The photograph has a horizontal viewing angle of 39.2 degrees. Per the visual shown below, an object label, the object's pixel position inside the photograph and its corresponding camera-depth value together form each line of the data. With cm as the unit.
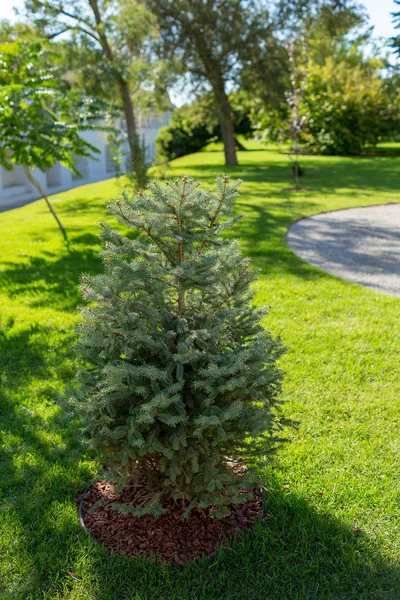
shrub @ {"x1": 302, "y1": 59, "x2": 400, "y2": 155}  2822
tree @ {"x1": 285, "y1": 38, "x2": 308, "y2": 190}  1612
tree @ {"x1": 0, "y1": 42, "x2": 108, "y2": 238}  801
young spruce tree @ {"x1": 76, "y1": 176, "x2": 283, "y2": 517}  249
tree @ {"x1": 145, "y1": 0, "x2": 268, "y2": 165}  1920
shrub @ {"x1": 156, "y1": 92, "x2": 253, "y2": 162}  2960
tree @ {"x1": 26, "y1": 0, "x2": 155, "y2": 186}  1709
